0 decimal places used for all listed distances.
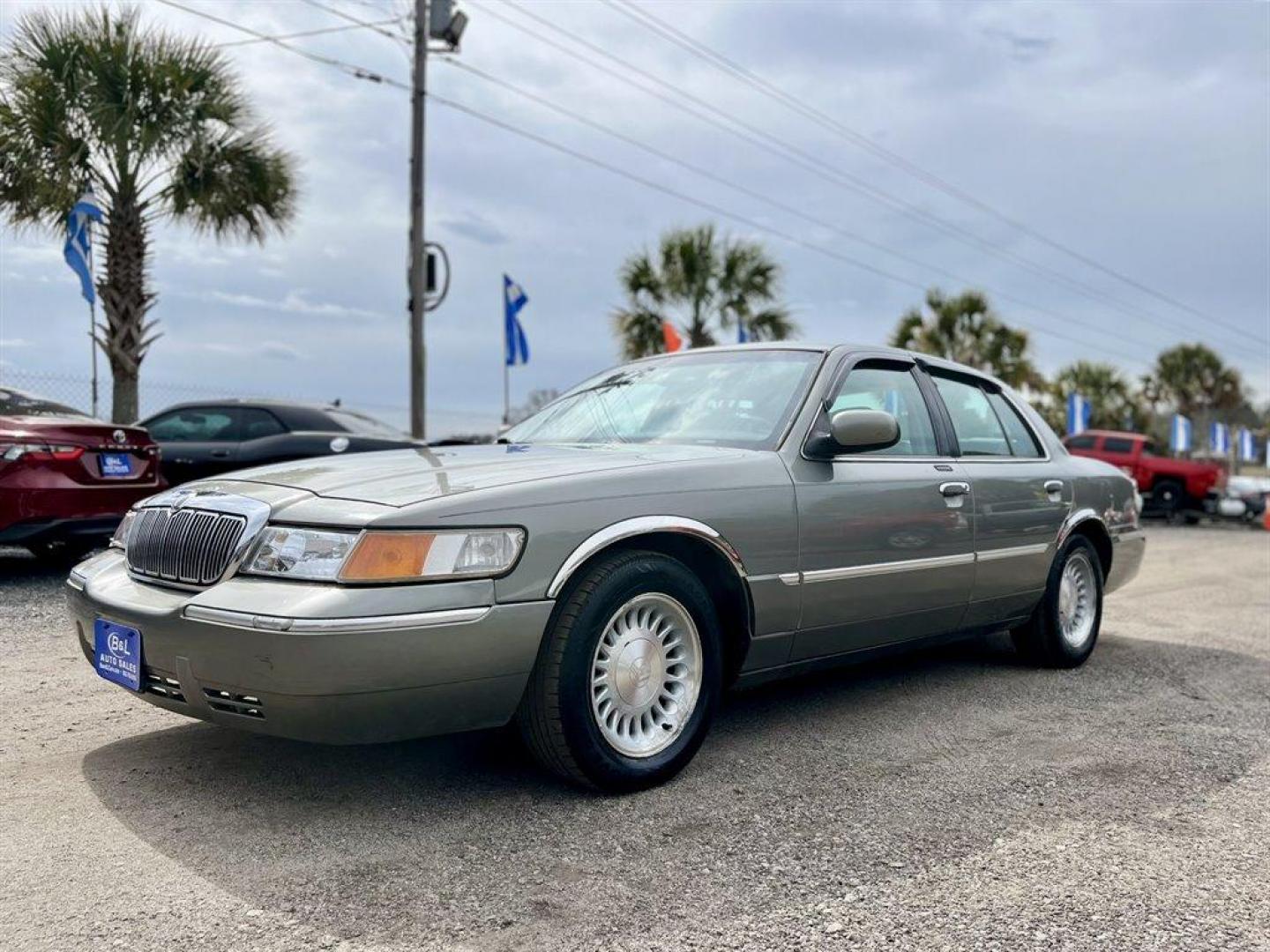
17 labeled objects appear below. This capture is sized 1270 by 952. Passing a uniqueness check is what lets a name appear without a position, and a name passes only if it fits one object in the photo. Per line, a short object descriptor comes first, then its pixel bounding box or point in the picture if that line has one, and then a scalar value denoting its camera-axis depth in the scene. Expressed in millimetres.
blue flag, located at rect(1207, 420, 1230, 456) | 40594
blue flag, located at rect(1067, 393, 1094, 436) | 29391
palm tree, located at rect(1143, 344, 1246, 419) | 48781
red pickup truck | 22422
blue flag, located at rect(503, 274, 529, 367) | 19109
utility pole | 15562
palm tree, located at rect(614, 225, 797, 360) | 21797
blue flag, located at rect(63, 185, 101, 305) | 13133
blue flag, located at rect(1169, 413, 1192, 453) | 33750
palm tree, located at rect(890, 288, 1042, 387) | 28656
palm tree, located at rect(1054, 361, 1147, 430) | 44969
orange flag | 20845
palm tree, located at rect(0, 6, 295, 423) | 13086
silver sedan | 2859
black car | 9305
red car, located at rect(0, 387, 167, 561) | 6754
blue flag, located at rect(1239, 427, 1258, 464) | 42312
